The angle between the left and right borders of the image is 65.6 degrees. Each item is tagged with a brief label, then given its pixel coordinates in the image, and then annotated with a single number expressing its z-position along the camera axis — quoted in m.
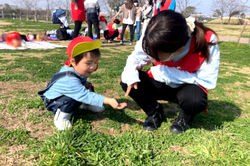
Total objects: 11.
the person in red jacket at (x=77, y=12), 5.88
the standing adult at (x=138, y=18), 8.38
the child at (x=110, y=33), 8.35
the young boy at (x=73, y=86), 1.73
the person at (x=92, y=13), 6.11
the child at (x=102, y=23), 8.31
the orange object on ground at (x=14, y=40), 5.89
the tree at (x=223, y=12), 42.81
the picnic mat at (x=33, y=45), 5.48
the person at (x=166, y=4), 4.75
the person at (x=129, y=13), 7.46
